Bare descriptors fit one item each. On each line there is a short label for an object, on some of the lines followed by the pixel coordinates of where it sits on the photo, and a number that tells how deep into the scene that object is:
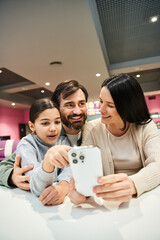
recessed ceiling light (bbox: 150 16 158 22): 3.44
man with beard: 1.15
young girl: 0.83
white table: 0.42
